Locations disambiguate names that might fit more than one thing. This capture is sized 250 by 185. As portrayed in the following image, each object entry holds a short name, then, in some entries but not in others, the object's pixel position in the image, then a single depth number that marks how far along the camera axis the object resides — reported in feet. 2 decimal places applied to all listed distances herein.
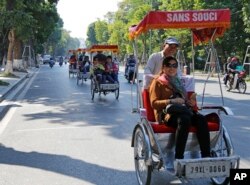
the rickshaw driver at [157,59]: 20.67
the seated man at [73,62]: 107.76
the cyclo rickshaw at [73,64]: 107.87
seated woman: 17.53
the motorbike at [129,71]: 87.45
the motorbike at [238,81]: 63.72
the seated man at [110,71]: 55.01
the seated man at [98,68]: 54.36
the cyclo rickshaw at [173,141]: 16.52
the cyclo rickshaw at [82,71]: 83.51
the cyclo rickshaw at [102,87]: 53.31
